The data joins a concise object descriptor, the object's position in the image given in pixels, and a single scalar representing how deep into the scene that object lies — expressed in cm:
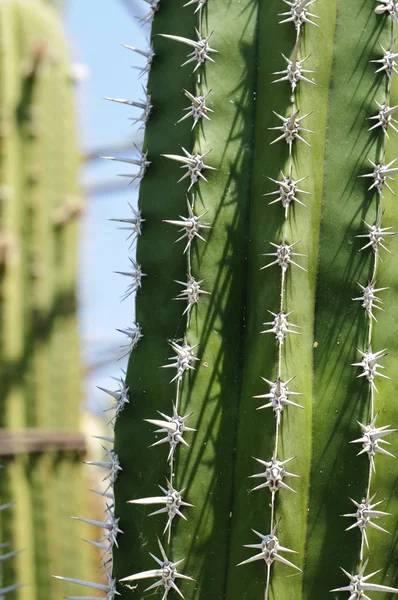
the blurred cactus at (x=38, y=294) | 194
